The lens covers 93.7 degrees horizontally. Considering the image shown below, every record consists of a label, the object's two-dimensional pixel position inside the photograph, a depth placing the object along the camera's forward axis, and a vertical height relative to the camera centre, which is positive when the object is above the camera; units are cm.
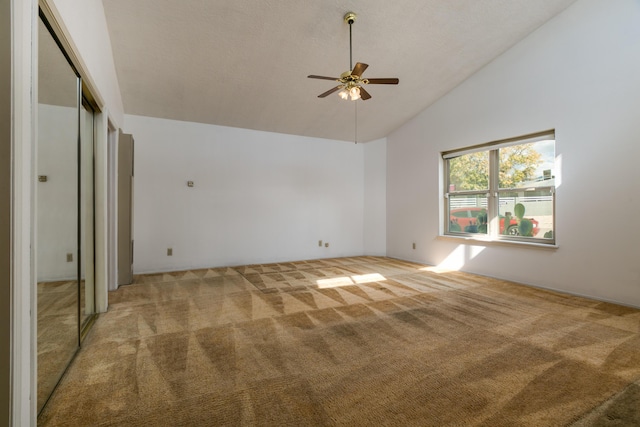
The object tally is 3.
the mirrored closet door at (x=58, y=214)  158 +0
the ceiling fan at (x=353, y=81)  318 +146
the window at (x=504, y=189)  405 +35
